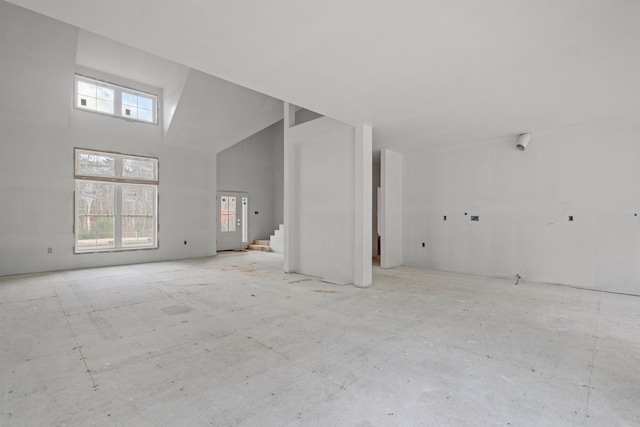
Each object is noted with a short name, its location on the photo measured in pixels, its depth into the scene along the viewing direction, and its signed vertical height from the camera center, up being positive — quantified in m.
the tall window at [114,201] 7.13 +0.31
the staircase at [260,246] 10.46 -1.08
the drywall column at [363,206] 5.29 +0.16
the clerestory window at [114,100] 7.14 +2.81
